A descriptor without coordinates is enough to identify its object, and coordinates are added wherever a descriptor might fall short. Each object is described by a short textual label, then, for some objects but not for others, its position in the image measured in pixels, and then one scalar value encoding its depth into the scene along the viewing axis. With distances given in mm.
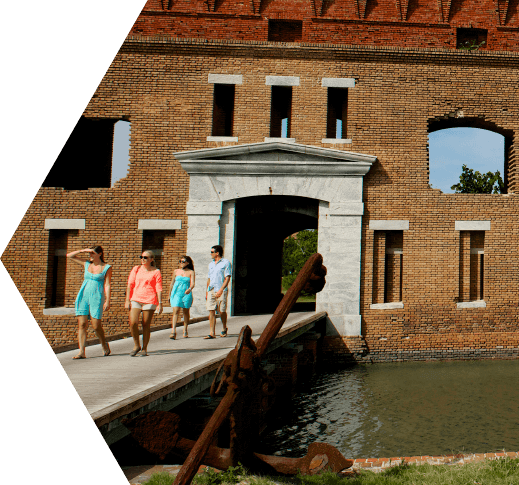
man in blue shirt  7906
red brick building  12211
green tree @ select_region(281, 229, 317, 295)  33188
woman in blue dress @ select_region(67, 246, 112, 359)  6035
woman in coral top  6055
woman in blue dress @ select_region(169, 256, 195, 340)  7852
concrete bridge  3527
